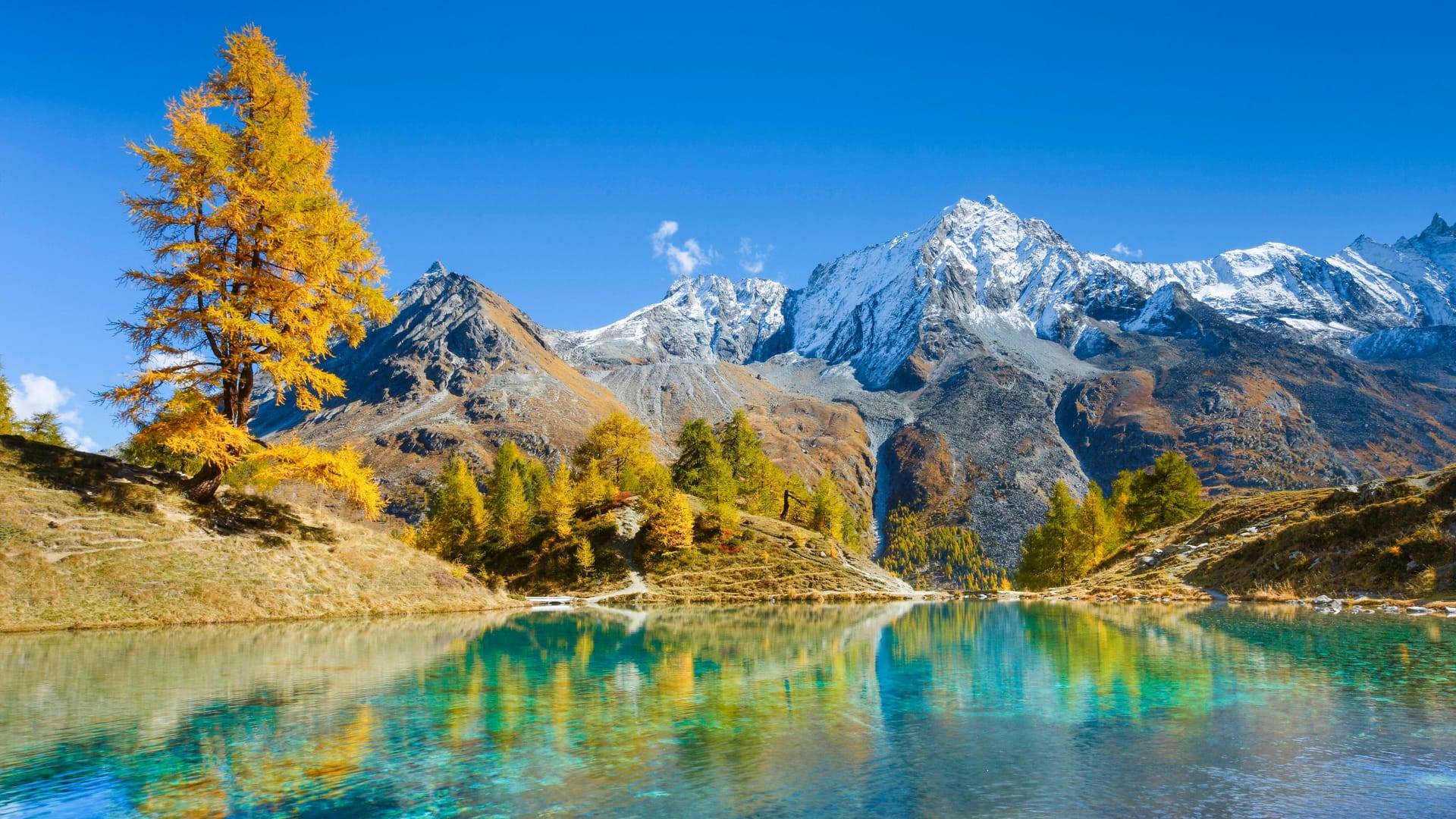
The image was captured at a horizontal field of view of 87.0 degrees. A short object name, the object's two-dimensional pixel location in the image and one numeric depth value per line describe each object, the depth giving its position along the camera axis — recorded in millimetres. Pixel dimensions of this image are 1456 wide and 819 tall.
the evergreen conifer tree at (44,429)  66188
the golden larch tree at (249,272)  30391
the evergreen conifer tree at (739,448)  87062
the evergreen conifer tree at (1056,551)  83312
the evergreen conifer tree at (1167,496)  82562
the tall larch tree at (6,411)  59062
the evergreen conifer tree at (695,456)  78438
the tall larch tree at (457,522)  71062
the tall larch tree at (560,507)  67125
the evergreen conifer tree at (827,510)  82375
